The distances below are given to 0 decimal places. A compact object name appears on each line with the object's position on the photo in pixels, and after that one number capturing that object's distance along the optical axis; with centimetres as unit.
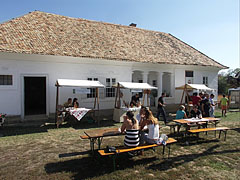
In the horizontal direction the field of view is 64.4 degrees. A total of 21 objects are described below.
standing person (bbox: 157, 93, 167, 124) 1033
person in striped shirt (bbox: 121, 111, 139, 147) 498
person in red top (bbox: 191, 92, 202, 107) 1129
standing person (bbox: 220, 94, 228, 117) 1342
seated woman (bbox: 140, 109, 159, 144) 530
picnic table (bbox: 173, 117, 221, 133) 727
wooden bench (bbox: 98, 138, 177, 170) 463
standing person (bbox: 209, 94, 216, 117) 1058
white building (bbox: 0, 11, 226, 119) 997
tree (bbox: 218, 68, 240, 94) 3391
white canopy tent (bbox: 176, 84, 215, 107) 1341
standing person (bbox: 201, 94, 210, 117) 961
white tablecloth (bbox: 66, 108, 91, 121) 930
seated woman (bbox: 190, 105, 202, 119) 797
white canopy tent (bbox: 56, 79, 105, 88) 949
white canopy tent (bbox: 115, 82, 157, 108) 1085
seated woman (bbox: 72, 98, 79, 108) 1023
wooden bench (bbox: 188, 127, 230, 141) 687
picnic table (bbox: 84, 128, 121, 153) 551
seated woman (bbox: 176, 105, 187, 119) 825
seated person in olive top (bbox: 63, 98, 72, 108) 1051
